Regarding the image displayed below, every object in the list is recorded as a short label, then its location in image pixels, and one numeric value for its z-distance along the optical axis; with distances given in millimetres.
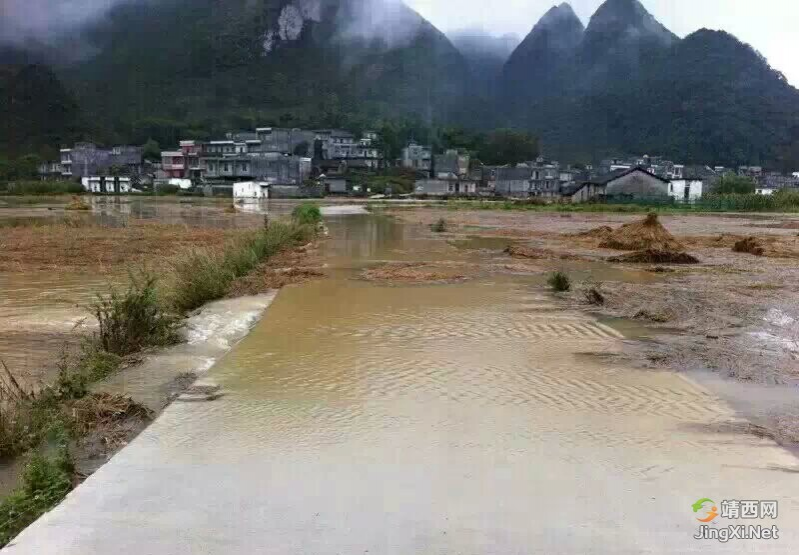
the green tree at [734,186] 64812
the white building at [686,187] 64750
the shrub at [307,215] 27272
